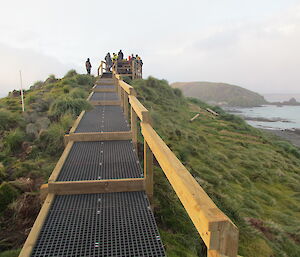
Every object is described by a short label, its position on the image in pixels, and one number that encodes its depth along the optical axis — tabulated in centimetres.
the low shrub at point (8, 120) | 787
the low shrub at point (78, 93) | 1030
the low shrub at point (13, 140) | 674
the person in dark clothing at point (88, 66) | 1958
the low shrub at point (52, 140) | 659
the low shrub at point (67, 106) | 862
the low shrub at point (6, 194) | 434
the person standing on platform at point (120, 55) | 2028
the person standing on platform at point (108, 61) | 2134
